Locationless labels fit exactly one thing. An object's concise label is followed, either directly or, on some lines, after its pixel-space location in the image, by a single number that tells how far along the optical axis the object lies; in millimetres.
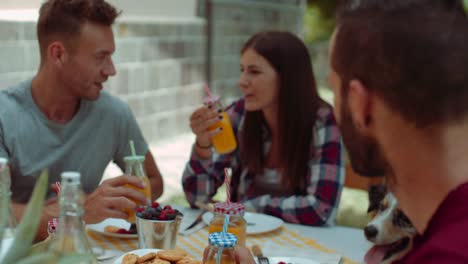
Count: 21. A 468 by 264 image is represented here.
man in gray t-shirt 2147
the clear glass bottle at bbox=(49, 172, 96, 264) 1390
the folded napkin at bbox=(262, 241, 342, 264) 1802
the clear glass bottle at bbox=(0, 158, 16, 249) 1497
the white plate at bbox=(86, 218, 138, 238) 1864
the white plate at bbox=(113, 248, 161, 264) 1706
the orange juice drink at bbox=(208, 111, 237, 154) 2206
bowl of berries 1764
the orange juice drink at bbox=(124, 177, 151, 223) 1884
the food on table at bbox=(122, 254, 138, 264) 1647
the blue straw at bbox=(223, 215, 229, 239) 1628
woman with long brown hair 2226
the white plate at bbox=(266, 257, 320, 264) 1753
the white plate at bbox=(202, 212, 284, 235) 1950
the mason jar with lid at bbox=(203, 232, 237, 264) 1591
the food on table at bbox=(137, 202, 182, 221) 1768
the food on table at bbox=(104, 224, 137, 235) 1875
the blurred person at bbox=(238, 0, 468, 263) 1354
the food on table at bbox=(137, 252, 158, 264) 1659
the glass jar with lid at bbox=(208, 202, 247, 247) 1780
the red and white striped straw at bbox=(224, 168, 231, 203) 1817
